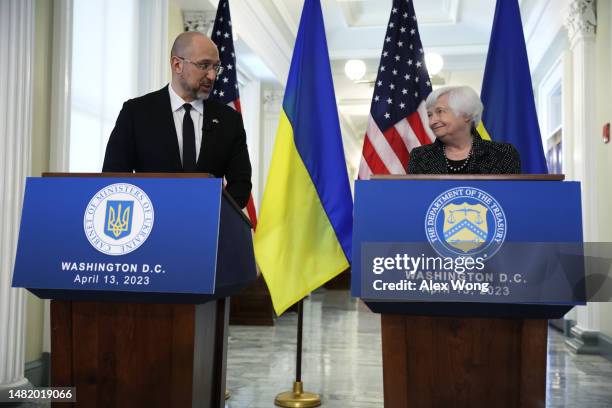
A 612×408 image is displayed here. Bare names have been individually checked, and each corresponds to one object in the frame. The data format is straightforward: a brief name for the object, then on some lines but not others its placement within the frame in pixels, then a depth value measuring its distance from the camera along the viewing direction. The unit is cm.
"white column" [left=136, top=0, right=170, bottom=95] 528
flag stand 343
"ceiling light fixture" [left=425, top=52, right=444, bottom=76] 808
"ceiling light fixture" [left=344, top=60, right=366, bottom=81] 826
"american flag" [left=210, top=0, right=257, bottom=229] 438
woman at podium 245
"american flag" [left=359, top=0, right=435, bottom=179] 380
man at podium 226
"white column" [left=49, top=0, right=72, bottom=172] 367
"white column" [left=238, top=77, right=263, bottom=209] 914
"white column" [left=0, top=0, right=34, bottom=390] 320
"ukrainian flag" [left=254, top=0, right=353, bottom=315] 326
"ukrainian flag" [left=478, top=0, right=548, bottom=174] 388
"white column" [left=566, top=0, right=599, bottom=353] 555
